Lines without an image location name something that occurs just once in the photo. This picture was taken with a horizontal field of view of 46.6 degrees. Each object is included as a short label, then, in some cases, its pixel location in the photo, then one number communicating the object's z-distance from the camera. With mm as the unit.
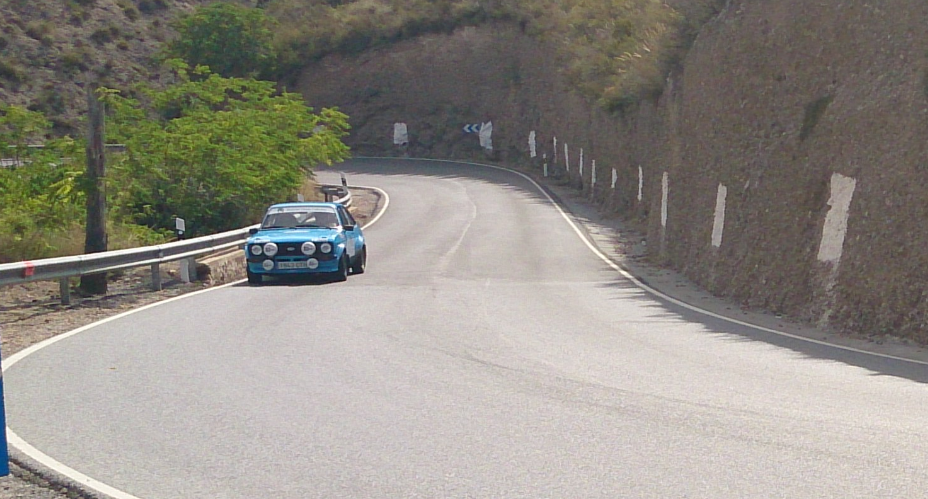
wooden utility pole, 18328
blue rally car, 21047
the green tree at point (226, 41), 76188
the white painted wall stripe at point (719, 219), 21458
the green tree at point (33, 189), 22641
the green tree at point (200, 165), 30078
